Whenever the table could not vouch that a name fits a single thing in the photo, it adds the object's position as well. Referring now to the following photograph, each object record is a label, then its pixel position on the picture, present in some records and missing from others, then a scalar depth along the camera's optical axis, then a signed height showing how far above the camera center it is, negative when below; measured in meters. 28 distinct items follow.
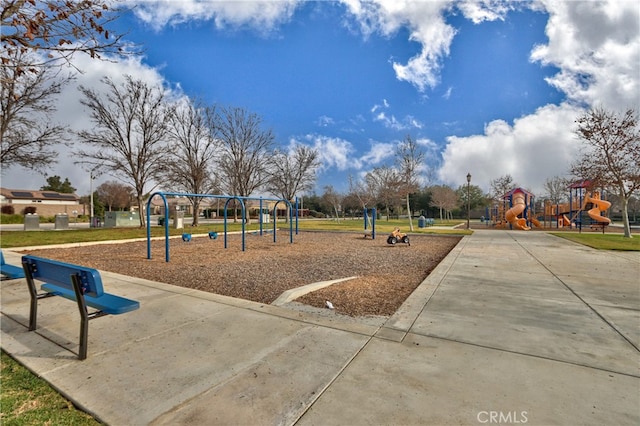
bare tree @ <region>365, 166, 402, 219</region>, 51.31 +4.78
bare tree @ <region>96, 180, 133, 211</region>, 59.75 +3.76
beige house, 53.09 +2.56
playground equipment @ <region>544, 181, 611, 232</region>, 25.45 -0.16
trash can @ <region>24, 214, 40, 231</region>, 24.40 -0.59
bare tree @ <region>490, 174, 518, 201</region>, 44.38 +3.15
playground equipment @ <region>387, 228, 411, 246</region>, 14.10 -1.29
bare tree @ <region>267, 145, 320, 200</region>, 47.78 +5.41
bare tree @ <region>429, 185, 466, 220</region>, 54.66 +1.94
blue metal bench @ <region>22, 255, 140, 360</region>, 3.00 -0.75
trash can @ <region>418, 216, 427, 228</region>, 30.45 -1.32
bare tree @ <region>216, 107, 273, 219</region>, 38.03 +5.71
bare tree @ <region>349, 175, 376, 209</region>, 55.53 +3.47
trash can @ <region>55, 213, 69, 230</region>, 24.89 -0.50
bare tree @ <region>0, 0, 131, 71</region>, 2.99 +1.88
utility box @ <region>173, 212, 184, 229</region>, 24.68 -0.62
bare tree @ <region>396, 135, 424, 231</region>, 26.33 +3.32
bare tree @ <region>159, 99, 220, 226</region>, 25.62 +4.09
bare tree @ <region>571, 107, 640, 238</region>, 19.22 +2.95
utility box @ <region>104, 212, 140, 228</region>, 27.98 -0.47
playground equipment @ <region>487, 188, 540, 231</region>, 26.55 -0.35
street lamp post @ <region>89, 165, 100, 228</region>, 22.48 +3.15
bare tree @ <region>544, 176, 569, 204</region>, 44.97 +2.33
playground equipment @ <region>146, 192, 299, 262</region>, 9.23 -0.23
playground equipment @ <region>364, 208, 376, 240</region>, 17.19 -1.30
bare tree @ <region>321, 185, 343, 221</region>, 65.17 +2.98
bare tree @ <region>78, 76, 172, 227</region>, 22.47 +5.65
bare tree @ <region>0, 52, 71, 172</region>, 17.28 +4.84
